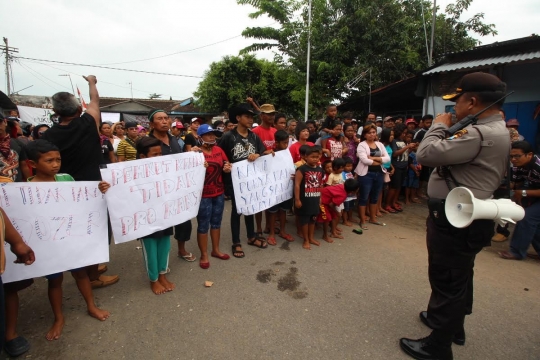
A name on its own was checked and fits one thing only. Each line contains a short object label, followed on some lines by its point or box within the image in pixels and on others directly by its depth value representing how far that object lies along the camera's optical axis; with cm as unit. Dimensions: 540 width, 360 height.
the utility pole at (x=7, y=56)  2317
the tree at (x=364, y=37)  1203
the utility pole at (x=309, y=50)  1284
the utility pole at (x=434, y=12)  989
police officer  190
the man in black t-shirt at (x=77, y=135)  265
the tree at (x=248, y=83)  1705
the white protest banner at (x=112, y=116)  1734
